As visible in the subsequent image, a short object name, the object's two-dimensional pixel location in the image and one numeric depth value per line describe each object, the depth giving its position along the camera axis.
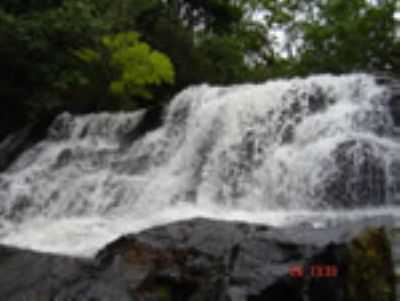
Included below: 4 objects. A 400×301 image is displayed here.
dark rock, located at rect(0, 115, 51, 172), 11.09
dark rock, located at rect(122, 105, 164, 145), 10.94
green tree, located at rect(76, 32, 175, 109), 13.14
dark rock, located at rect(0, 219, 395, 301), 3.19
